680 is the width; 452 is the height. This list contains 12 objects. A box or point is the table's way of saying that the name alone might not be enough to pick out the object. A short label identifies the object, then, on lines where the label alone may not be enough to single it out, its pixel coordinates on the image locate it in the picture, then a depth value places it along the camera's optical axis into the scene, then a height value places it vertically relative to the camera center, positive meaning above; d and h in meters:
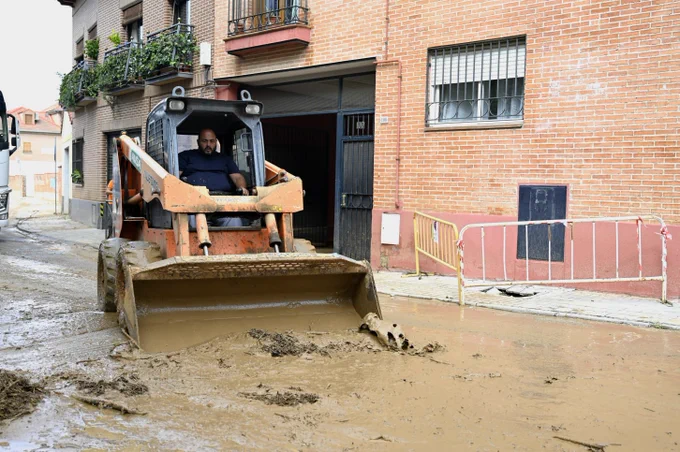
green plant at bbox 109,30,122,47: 18.92 +4.14
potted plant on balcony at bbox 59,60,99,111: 20.38 +3.09
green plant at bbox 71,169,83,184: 22.50 +0.18
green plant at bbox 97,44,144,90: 16.88 +3.10
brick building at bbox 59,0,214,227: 15.45 +2.52
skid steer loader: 5.59 -0.68
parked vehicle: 14.95 +0.82
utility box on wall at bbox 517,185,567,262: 9.67 -0.41
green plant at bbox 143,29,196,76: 15.32 +3.12
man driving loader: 6.98 +0.17
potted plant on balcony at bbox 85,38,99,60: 20.66 +4.20
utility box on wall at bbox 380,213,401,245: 11.45 -0.74
